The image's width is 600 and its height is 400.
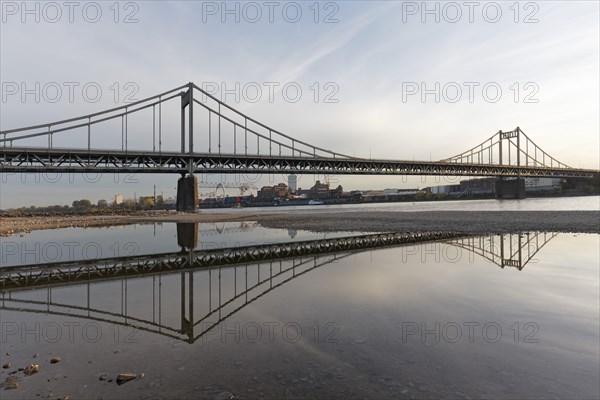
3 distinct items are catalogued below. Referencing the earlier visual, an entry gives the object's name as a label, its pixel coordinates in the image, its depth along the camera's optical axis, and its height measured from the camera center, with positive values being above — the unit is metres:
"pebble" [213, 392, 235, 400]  3.76 -2.08
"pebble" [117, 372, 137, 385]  4.16 -2.09
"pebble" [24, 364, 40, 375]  4.41 -2.10
